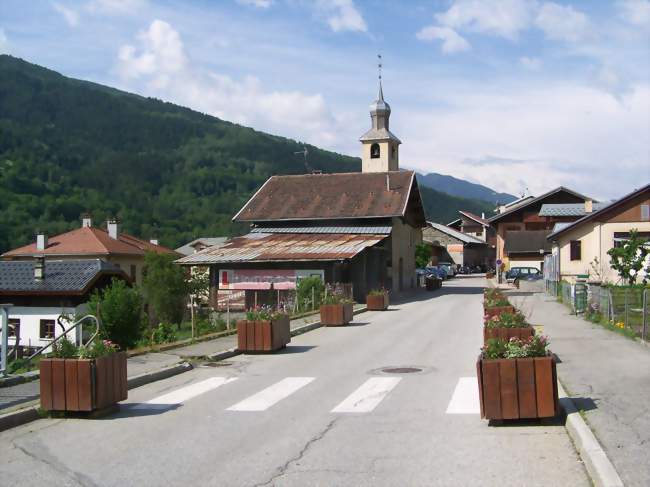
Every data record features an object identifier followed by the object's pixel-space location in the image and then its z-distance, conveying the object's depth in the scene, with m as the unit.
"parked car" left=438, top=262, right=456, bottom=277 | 87.95
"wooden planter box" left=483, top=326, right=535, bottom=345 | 13.52
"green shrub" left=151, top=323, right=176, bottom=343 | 29.39
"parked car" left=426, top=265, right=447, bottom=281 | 74.97
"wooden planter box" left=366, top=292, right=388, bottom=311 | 35.44
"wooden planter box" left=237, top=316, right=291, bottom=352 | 17.89
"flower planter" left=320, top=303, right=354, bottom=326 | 26.22
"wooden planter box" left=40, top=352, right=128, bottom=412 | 10.16
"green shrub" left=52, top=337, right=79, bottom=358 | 10.39
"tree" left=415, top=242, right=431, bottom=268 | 82.19
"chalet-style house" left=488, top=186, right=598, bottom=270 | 72.62
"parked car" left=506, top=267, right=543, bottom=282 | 62.47
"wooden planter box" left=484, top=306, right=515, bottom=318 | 18.41
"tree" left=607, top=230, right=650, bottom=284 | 34.09
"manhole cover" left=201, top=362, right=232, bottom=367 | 15.93
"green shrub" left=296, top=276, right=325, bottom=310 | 34.38
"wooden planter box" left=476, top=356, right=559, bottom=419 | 9.12
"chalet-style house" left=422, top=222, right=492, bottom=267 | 110.25
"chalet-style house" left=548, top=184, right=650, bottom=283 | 43.53
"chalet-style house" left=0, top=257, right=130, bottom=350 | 36.28
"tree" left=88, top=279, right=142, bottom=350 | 26.75
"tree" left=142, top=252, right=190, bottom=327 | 41.75
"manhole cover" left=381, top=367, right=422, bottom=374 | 14.49
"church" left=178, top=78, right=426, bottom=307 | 42.54
